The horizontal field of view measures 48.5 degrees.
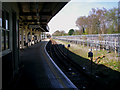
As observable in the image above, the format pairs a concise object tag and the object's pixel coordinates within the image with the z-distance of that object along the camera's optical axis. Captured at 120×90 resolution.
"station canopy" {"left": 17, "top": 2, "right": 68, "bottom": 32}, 6.58
